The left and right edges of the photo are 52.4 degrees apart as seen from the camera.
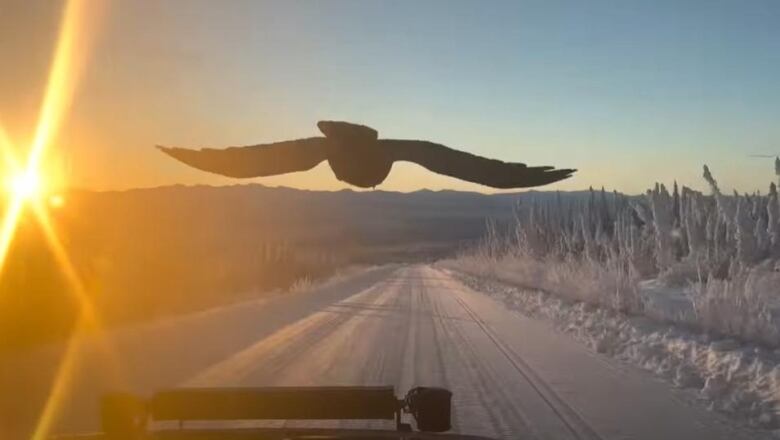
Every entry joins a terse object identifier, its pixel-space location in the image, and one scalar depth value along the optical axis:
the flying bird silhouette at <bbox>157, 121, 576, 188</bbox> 2.82
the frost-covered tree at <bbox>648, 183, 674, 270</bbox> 39.84
